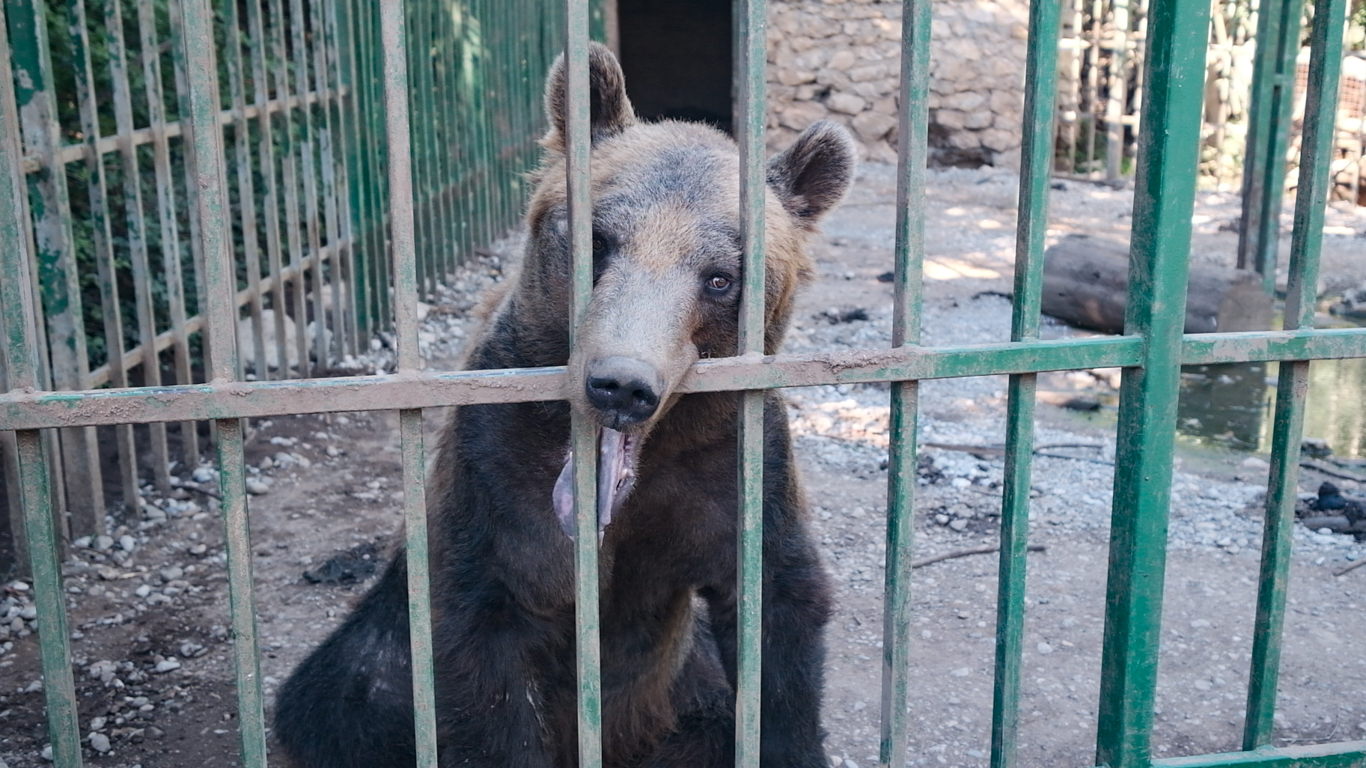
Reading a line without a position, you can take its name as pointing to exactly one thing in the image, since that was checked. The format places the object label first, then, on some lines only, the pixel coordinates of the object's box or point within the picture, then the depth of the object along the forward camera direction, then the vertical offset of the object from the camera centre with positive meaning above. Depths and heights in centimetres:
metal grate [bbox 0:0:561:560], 465 -43
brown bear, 281 -98
